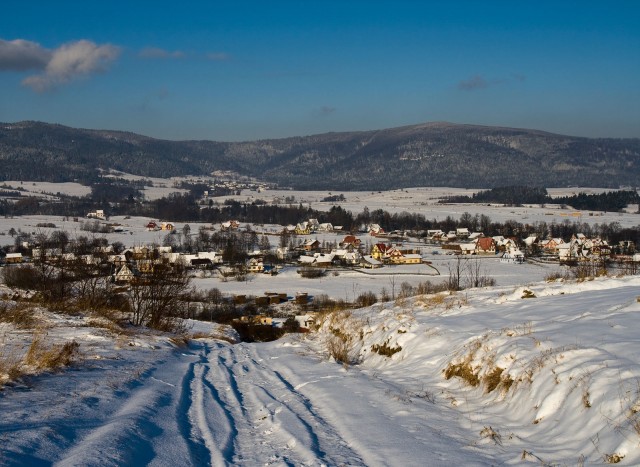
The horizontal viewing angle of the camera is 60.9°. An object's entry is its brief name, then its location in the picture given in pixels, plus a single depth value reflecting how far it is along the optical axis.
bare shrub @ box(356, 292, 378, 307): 33.66
